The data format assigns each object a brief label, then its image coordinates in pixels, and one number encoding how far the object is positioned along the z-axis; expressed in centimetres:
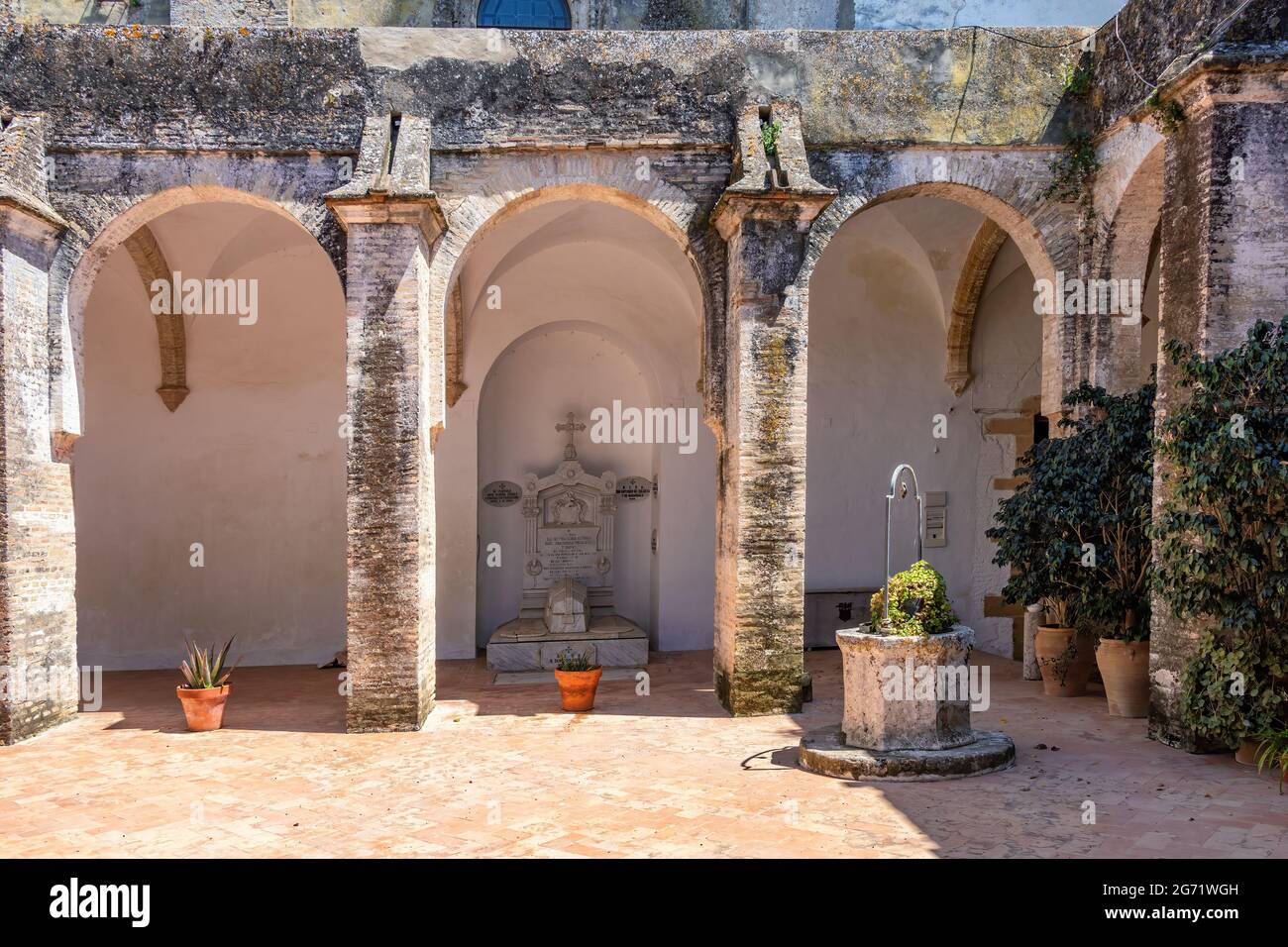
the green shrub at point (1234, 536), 649
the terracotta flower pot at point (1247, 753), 674
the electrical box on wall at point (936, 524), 1268
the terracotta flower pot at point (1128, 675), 841
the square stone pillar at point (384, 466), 824
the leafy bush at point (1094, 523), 838
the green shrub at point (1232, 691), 655
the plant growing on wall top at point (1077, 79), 905
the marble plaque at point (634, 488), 1336
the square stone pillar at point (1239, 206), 693
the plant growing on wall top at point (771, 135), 868
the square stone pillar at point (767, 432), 852
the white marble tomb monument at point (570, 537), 1284
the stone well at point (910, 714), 664
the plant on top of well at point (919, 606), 679
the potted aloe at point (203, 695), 844
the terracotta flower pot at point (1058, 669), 940
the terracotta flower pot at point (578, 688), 907
